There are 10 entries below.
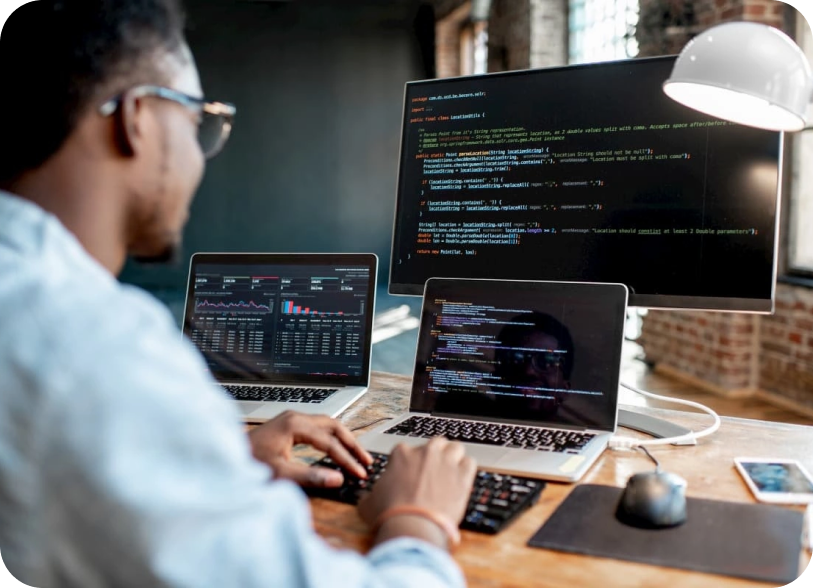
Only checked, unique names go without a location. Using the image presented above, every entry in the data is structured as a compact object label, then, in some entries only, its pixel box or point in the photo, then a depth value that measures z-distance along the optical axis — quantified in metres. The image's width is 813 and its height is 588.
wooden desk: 0.76
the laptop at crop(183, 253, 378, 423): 1.52
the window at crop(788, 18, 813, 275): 3.77
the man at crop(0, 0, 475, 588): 0.48
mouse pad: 0.76
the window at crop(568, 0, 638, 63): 4.72
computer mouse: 0.84
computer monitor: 1.22
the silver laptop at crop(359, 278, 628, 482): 1.17
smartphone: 0.93
